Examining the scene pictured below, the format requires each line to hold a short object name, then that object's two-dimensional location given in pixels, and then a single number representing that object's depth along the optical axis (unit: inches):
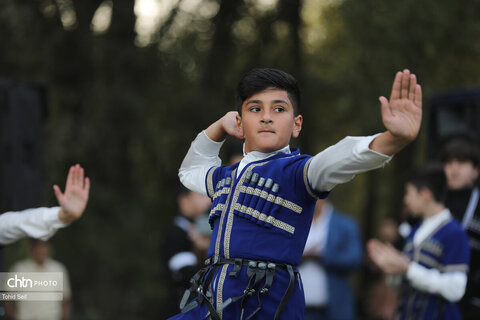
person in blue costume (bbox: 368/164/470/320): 394.3
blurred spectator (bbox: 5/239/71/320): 578.6
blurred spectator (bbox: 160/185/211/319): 488.4
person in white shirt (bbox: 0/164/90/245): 314.2
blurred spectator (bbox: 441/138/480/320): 451.8
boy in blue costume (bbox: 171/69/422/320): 236.7
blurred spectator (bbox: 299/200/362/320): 535.2
